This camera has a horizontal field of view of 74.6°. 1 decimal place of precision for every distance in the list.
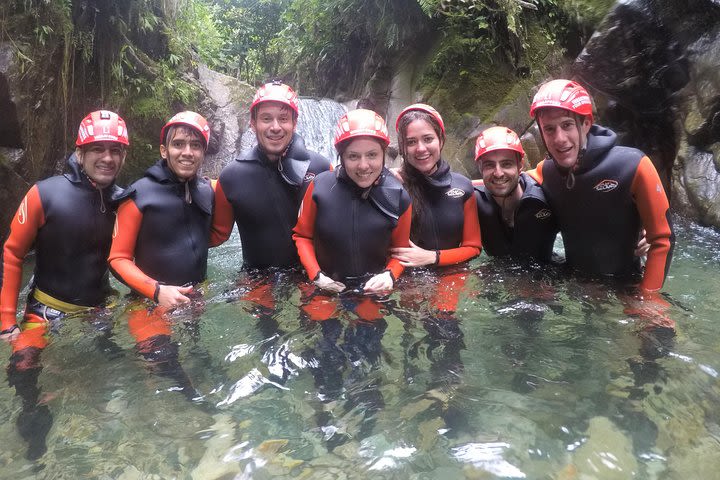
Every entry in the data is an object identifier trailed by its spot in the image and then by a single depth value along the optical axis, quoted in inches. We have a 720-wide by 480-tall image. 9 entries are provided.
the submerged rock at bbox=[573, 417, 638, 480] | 74.1
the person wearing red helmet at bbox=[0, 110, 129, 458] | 136.0
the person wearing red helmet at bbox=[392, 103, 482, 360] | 147.6
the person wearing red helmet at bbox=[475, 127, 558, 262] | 150.4
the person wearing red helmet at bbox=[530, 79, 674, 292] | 130.3
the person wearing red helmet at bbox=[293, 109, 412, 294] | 135.9
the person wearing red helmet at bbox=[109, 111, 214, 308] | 133.9
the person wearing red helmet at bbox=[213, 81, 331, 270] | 153.4
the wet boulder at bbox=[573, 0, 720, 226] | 252.8
